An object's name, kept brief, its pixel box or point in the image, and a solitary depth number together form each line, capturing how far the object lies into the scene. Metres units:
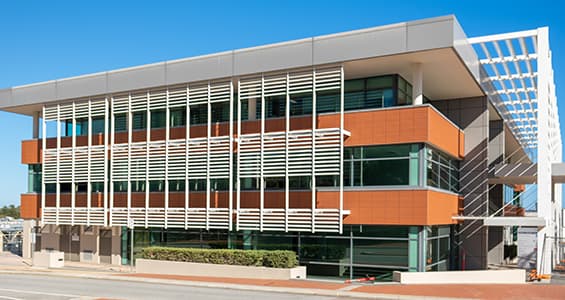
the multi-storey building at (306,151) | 26.92
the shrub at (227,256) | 27.77
